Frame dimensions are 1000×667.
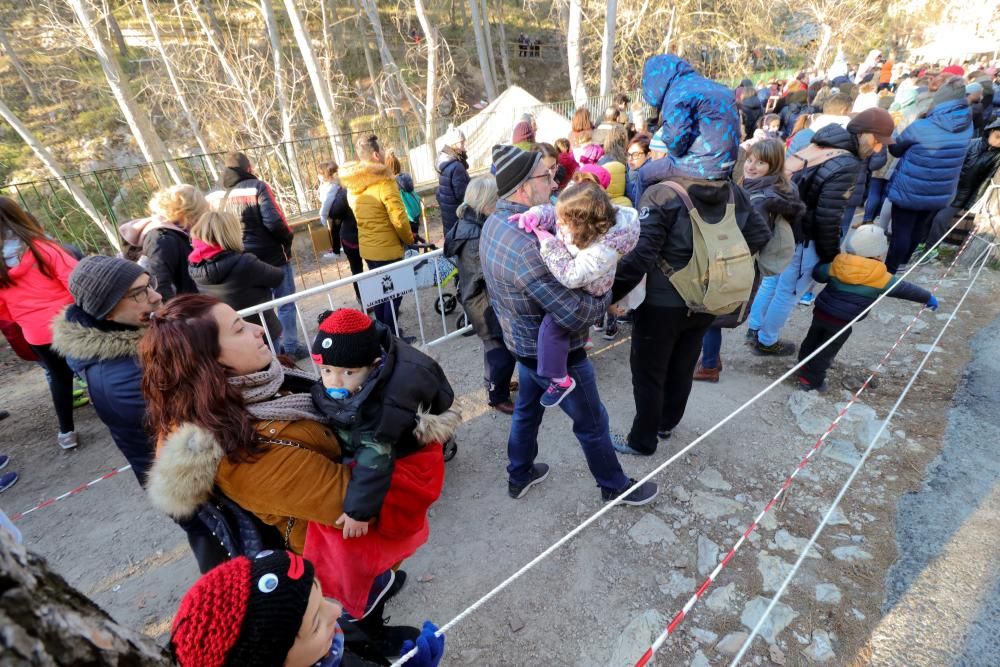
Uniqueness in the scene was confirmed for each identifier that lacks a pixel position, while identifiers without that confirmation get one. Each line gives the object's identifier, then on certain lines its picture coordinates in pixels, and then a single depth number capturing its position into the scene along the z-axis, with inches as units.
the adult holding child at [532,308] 89.3
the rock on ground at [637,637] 86.5
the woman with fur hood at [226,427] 58.7
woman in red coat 119.6
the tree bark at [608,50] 466.9
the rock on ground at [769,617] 87.5
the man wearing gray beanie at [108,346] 75.6
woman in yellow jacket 176.1
